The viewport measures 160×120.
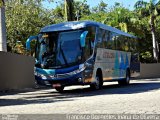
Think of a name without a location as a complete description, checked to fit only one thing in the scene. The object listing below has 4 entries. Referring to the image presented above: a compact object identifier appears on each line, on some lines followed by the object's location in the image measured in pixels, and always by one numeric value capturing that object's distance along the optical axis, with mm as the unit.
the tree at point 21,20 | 40938
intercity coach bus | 21297
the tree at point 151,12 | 60678
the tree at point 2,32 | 27734
